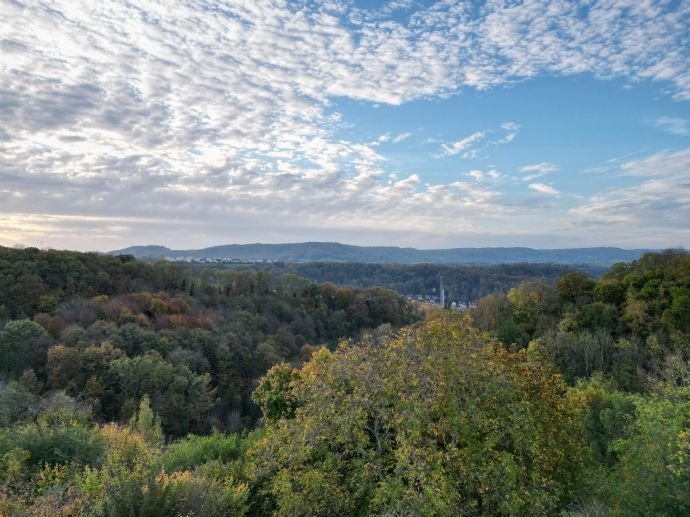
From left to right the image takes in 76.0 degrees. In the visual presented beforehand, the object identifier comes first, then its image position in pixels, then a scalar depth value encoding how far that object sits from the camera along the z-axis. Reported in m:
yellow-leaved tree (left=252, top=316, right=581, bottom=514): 9.79
